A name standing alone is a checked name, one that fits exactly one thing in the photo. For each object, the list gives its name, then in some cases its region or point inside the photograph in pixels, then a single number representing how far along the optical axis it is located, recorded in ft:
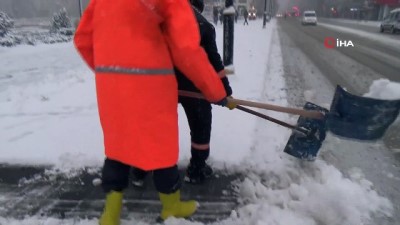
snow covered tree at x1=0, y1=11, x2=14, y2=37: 49.35
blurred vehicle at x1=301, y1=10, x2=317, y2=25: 122.79
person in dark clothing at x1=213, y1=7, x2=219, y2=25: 92.44
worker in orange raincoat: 6.27
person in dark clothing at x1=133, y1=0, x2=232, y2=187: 7.80
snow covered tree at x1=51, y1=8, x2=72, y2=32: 67.21
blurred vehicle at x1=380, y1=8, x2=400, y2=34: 74.38
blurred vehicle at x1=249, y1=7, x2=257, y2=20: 180.37
